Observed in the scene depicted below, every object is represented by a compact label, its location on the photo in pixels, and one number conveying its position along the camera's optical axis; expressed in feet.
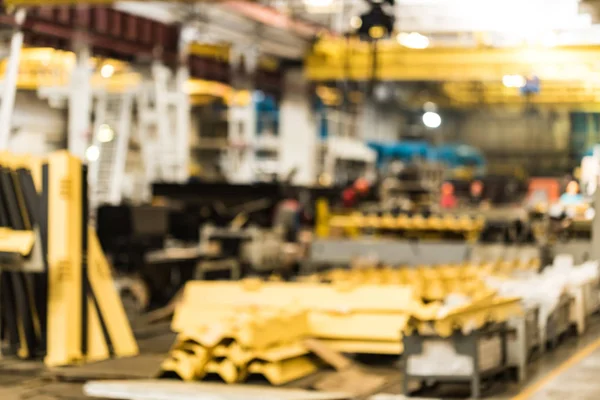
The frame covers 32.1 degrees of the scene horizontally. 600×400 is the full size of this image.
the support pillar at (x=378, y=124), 113.19
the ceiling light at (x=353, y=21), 64.41
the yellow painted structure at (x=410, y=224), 55.98
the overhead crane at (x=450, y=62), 69.11
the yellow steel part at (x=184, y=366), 26.11
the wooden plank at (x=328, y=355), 28.71
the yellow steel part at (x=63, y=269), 29.60
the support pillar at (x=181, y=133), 57.71
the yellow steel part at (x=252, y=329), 26.66
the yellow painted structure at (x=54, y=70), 56.64
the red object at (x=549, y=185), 91.30
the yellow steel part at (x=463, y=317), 24.48
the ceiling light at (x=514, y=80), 78.54
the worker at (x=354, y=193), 68.69
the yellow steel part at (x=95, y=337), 30.37
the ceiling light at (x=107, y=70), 63.05
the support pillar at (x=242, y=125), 72.23
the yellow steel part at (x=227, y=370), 26.17
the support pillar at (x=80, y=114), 48.80
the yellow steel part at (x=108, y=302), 31.07
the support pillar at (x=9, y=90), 41.78
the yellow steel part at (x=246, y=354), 26.50
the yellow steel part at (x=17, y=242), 29.12
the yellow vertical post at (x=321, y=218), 62.34
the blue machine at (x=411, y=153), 101.92
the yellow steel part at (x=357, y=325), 30.60
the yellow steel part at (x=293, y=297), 31.24
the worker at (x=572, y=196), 48.99
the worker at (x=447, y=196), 73.78
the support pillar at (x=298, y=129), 84.38
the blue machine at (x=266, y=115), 91.99
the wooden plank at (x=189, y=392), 22.77
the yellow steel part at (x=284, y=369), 26.76
